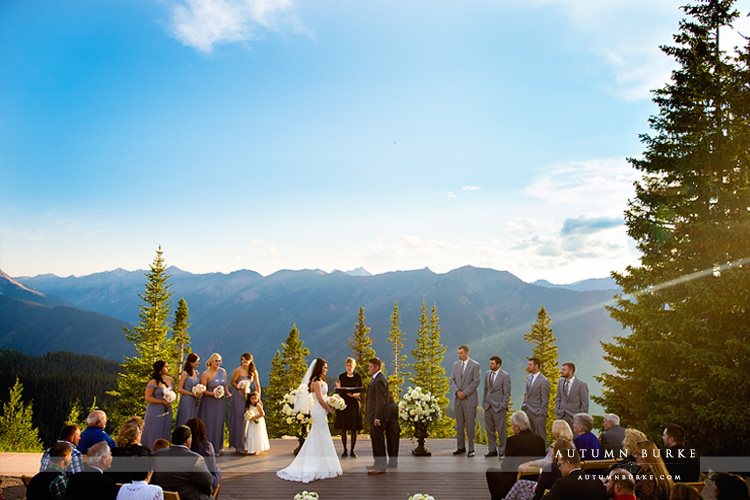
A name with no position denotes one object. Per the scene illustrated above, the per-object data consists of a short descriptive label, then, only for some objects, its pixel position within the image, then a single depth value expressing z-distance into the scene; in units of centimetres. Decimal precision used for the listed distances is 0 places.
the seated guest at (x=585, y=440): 673
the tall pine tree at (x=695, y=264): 1112
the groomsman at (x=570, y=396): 975
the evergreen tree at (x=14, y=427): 2831
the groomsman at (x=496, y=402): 1070
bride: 907
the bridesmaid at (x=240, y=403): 1141
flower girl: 1149
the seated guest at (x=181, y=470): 593
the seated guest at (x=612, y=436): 751
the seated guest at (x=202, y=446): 660
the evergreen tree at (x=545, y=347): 4062
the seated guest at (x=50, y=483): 541
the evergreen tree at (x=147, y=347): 3356
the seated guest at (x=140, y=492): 518
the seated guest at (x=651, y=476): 516
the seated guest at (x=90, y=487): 517
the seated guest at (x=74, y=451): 572
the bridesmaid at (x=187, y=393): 1074
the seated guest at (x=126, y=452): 590
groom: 961
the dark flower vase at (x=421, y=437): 1143
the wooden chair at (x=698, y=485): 559
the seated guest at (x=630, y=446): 553
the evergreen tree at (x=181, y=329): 4402
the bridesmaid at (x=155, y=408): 1012
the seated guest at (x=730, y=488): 468
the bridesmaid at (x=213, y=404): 1104
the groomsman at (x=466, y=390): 1114
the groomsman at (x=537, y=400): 1033
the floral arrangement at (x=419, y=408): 1139
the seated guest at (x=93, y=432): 709
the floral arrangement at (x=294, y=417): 1082
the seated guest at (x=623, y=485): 471
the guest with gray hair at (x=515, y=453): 673
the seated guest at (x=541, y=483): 563
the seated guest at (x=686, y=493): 468
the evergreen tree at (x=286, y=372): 4556
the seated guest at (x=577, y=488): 494
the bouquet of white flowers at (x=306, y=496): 738
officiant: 1070
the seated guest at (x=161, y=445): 615
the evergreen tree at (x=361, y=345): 4327
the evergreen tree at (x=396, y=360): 4062
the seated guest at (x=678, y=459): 601
